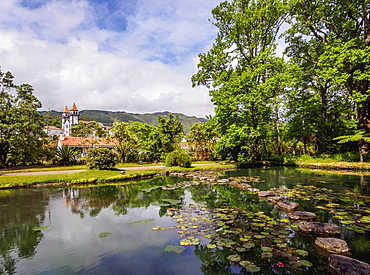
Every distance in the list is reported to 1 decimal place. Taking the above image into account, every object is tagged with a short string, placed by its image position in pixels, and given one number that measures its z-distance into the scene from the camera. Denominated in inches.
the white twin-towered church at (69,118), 3945.6
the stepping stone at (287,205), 252.2
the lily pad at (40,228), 209.3
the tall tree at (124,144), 1060.5
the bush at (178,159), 762.8
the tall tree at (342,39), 613.4
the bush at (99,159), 607.2
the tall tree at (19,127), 788.6
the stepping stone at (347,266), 116.0
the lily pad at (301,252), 145.1
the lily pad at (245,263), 133.4
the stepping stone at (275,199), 294.4
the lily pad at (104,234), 193.4
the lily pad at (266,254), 141.8
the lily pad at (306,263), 131.7
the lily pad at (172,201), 309.6
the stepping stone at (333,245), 149.3
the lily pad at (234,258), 139.6
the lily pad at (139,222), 225.5
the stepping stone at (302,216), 214.7
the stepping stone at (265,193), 326.4
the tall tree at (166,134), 1077.1
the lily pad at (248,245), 156.7
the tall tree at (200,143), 1248.2
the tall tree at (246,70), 778.2
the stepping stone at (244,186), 400.6
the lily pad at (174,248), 162.0
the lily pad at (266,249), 149.8
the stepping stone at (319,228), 178.5
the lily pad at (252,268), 126.2
